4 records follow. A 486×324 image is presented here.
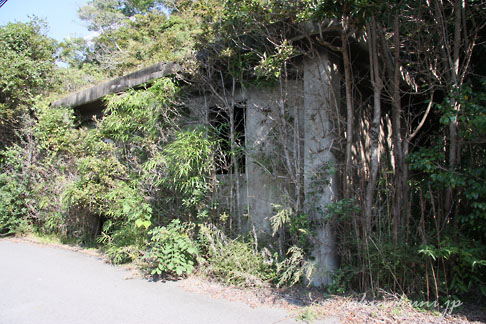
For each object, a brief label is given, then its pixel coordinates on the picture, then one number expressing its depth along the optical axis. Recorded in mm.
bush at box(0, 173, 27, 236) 9492
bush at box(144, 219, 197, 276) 5543
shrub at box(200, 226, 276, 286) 5090
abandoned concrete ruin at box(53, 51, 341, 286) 4980
